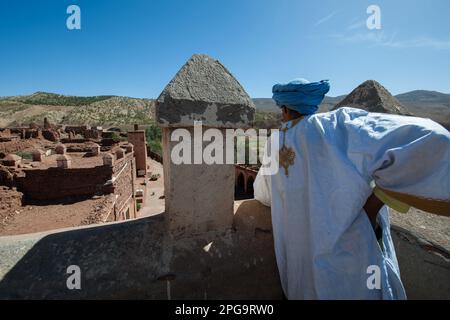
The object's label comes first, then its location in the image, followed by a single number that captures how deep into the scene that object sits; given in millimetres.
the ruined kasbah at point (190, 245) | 1584
